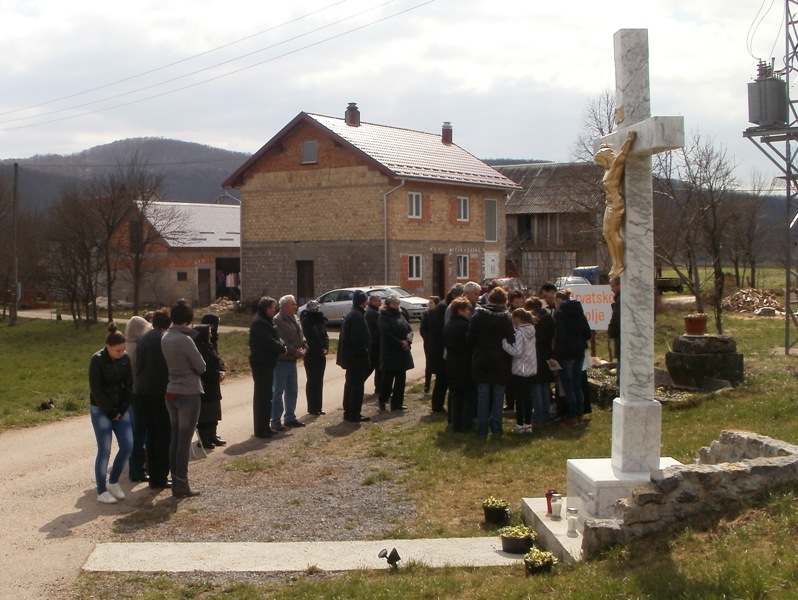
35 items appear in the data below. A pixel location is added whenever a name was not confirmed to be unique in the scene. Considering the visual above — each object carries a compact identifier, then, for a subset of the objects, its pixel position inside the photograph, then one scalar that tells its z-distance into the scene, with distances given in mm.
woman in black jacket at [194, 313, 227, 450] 11117
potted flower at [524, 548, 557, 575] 5820
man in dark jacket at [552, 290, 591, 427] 11562
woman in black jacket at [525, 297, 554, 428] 11609
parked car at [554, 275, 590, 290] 25011
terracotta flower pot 13102
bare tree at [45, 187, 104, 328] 34312
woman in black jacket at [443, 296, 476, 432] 11516
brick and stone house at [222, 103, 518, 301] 36688
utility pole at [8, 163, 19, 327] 37188
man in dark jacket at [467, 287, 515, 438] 11000
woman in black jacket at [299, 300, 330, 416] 13328
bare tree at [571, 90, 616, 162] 33312
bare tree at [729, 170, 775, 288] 44281
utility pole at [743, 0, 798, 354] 19594
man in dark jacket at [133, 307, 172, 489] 9297
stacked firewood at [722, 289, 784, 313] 34562
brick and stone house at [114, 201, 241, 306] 45938
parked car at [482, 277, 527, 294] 27481
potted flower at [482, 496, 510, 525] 7488
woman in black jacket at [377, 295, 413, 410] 13875
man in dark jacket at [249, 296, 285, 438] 11984
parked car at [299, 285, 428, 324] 31000
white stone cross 6660
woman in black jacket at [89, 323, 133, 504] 8836
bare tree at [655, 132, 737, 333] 20859
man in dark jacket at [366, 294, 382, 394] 14562
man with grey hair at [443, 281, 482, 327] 12555
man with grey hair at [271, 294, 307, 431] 12719
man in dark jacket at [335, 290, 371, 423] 13180
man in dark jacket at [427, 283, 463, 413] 13172
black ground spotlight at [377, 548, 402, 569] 6363
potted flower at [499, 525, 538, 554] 6578
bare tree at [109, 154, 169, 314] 36281
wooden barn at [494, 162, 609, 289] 35562
